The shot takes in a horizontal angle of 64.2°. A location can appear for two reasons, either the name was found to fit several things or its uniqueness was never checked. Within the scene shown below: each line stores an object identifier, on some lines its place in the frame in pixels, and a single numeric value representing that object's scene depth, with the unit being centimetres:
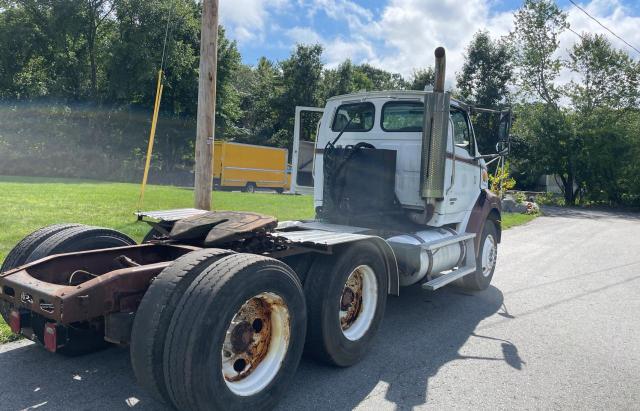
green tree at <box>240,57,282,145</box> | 4247
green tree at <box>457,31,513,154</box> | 3538
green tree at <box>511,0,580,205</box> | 2983
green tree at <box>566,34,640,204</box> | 2884
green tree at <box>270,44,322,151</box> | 4025
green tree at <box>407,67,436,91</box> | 3866
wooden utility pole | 780
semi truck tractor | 297
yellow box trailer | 2864
